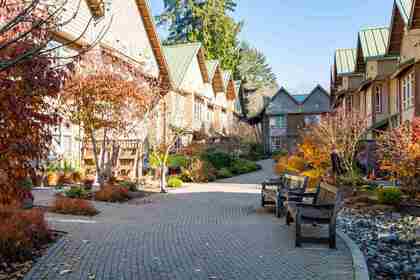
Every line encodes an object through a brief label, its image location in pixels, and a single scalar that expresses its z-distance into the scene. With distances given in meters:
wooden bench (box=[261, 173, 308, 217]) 10.41
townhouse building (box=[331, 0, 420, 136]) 20.50
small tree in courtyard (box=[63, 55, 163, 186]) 13.38
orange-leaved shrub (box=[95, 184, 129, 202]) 13.27
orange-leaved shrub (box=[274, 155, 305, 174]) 22.62
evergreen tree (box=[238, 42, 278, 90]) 76.56
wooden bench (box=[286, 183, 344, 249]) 7.12
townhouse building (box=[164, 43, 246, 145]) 28.13
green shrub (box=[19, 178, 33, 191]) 4.64
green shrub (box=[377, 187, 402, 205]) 11.53
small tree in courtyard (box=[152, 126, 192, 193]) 17.14
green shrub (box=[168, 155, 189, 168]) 23.84
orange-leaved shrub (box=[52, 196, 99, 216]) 10.16
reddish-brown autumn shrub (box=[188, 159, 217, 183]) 22.89
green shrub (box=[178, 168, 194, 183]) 22.72
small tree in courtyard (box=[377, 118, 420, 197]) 11.66
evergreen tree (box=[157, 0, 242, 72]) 51.53
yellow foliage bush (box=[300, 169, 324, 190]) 17.56
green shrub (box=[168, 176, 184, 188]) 19.55
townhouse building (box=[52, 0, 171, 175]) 16.56
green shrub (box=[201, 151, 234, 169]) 27.61
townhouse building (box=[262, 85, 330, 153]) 51.47
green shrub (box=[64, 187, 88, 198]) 12.84
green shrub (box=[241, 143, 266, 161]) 41.86
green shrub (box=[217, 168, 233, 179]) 25.65
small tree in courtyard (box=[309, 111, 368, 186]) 17.14
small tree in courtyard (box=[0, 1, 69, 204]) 4.41
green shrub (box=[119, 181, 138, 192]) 15.78
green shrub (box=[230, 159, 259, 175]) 28.70
